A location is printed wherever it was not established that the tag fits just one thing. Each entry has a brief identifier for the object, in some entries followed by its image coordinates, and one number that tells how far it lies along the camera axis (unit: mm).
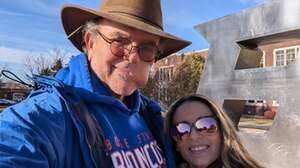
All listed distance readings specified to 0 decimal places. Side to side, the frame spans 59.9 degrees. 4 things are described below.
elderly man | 818
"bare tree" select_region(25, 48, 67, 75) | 17227
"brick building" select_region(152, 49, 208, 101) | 20032
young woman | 1515
